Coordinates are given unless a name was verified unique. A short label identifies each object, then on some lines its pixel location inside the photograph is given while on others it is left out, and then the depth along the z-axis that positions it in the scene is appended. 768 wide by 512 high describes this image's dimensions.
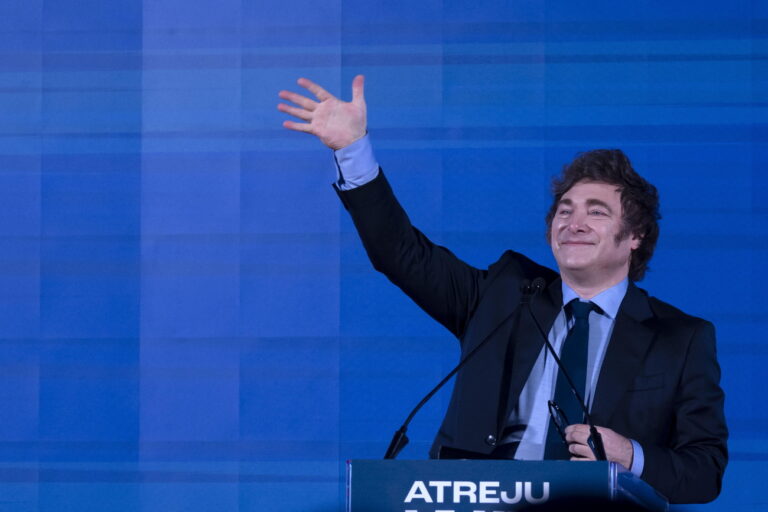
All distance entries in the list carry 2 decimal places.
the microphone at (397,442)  16.89
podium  16.47
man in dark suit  17.58
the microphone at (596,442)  16.92
